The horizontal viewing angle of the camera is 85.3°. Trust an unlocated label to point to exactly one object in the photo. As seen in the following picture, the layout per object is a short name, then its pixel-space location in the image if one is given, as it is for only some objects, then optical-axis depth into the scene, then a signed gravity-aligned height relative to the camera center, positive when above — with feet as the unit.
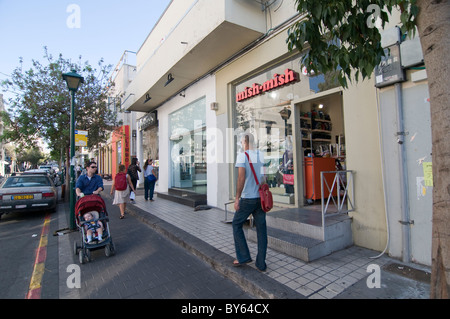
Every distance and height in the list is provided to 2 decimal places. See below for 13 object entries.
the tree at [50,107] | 33.81 +9.52
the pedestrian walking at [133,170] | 29.86 -0.04
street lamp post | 20.55 +3.54
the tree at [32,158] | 149.78 +9.55
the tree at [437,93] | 6.00 +1.65
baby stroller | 13.92 -3.14
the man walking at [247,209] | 11.32 -2.02
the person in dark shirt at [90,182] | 16.54 -0.80
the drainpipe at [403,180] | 12.05 -0.97
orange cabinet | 19.90 -1.01
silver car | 24.20 -2.17
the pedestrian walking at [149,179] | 33.14 -1.35
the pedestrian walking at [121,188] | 24.18 -1.79
